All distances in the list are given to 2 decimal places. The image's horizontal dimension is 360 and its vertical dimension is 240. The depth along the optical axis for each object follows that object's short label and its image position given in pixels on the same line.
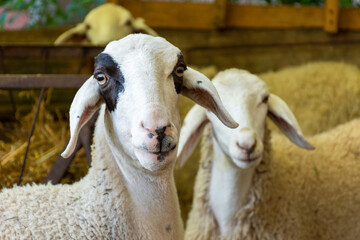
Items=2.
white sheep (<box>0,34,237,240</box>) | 1.88
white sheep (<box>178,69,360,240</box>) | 2.91
